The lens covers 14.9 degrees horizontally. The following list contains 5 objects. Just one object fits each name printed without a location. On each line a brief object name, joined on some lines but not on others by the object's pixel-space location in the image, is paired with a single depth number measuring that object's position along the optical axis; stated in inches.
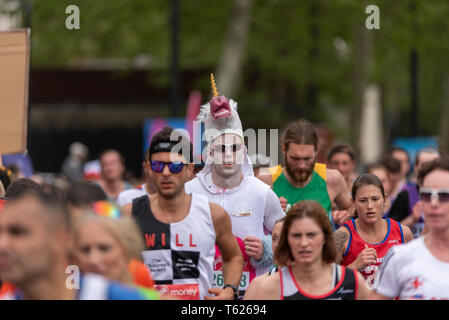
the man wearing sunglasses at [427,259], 351.8
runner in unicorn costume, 503.0
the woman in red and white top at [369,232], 498.8
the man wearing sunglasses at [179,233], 437.3
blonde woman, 308.9
